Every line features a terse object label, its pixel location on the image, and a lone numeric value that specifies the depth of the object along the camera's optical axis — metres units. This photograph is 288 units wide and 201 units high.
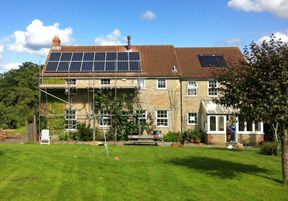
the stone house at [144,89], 23.11
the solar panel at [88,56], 24.68
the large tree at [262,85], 8.88
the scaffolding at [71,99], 23.03
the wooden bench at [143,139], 20.52
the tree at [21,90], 40.08
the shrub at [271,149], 16.70
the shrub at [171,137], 23.05
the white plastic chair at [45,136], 20.16
